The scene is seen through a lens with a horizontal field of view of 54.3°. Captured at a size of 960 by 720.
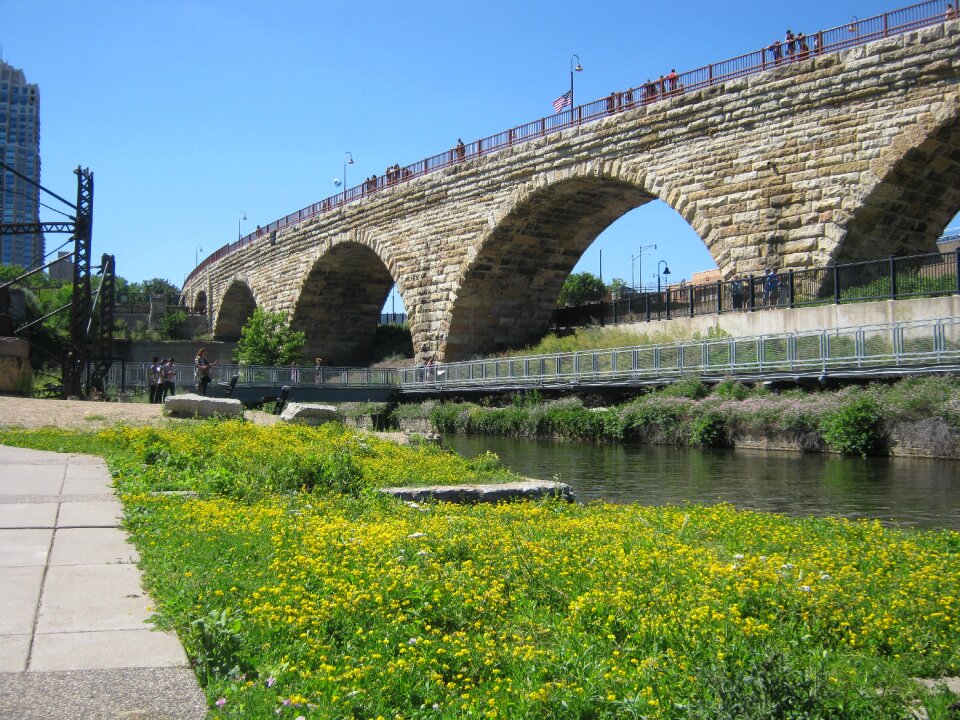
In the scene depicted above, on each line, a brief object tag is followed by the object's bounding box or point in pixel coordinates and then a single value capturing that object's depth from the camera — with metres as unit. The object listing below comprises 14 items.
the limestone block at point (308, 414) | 18.02
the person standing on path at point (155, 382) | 23.95
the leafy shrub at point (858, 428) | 16.53
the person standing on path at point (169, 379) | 23.22
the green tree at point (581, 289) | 82.06
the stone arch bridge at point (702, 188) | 20.59
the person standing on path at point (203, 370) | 24.55
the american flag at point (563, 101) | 34.62
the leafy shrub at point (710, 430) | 19.14
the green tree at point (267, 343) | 41.75
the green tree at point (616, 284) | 87.18
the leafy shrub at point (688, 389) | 20.86
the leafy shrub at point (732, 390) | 19.56
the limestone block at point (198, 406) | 16.77
